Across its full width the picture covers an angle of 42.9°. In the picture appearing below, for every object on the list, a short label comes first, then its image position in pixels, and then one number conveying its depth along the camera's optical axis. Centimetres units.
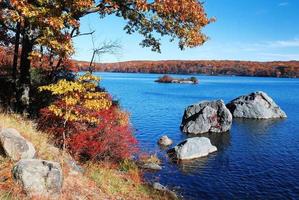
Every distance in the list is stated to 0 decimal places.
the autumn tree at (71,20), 1952
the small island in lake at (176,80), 18700
